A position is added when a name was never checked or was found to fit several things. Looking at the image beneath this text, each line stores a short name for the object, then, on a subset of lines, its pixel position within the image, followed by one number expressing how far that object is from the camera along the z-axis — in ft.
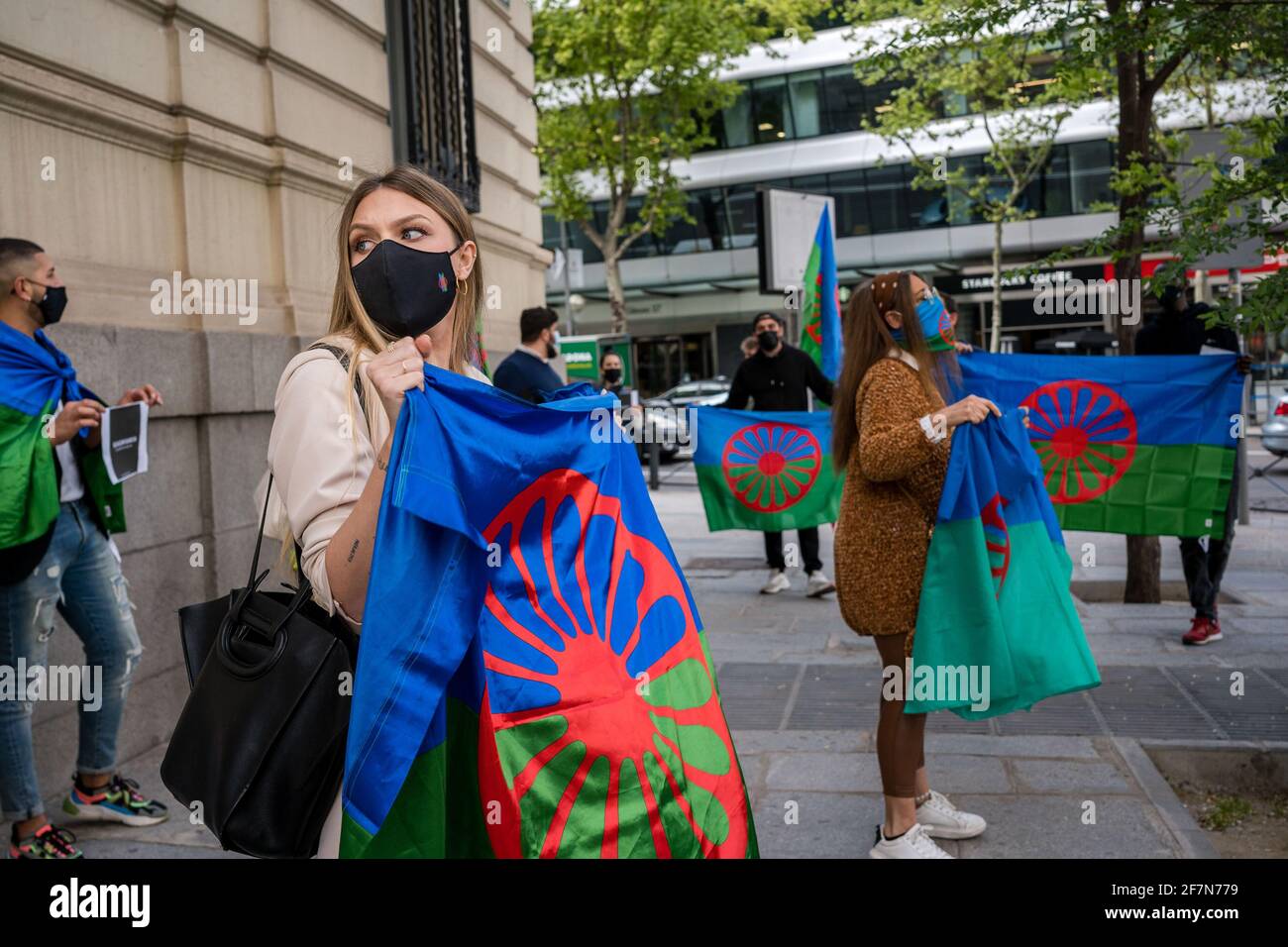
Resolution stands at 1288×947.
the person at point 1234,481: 23.44
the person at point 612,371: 54.29
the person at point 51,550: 13.43
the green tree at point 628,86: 92.58
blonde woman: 6.49
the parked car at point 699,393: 91.98
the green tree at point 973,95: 25.50
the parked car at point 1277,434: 53.31
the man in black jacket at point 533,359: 24.80
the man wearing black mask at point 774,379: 32.58
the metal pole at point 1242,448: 14.92
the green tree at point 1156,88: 16.65
